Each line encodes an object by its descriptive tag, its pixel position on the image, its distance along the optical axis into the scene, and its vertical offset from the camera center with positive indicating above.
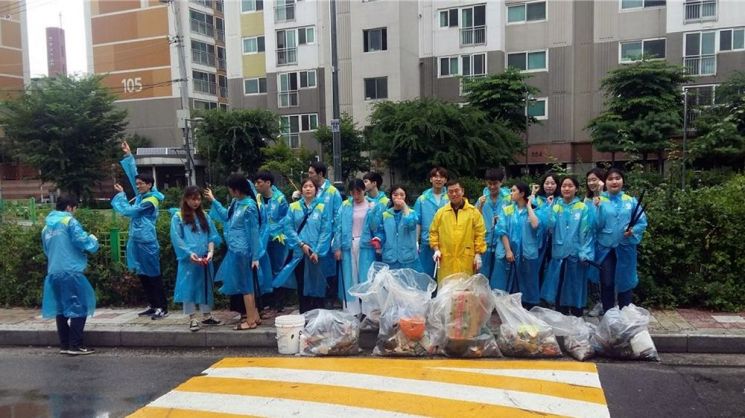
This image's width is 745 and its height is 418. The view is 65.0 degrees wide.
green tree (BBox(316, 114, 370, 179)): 32.00 +1.05
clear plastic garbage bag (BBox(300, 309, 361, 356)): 6.12 -1.78
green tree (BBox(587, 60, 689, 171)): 25.81 +2.36
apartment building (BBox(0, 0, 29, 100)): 47.91 +10.79
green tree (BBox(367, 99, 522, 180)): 25.50 +1.09
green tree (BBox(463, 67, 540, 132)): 28.33 +3.39
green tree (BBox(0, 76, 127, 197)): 31.11 +2.51
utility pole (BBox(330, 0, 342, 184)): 15.82 +1.66
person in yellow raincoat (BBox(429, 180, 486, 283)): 6.29 -0.76
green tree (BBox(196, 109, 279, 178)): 33.38 +1.90
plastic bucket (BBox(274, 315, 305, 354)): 6.22 -1.74
